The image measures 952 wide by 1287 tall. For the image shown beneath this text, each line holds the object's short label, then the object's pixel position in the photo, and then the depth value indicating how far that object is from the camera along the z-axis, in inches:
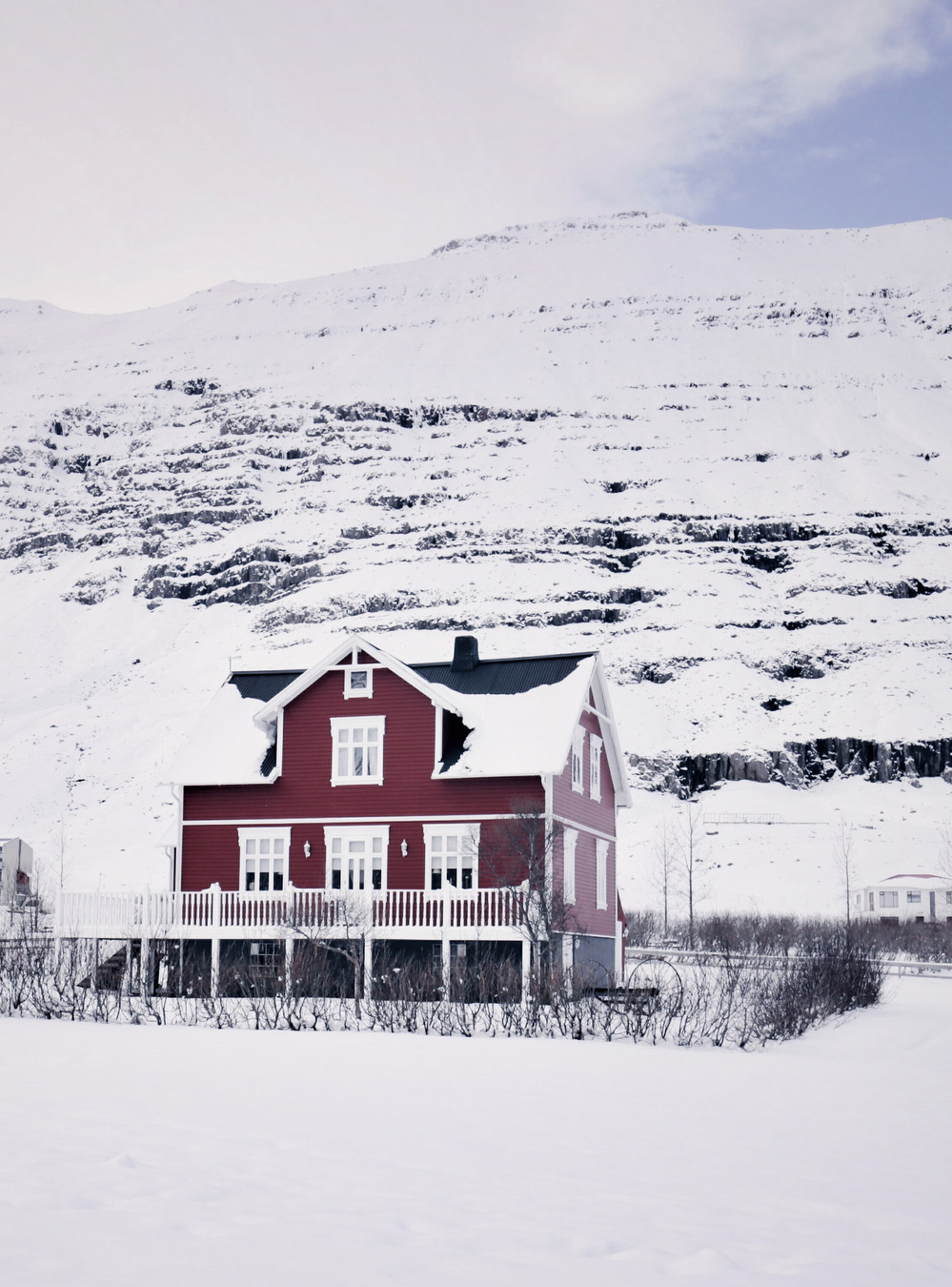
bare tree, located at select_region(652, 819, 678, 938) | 3280.0
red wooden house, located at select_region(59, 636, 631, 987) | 1146.7
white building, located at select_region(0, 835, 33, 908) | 3025.6
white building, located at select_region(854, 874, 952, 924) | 3216.0
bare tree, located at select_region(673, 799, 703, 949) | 3417.8
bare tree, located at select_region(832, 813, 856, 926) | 3248.0
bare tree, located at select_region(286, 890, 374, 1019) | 1065.5
